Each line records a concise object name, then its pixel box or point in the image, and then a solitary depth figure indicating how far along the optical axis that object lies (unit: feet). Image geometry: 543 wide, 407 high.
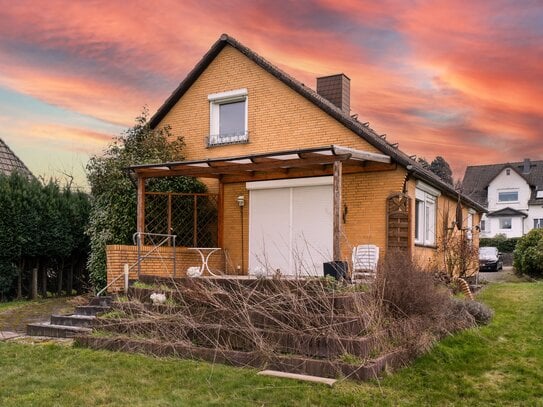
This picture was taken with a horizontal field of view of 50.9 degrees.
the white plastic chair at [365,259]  31.09
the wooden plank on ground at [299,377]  22.55
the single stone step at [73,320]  35.78
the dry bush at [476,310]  34.39
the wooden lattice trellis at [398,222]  41.96
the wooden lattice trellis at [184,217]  47.56
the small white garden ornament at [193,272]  37.40
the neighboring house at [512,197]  160.86
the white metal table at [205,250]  46.00
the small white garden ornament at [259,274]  30.76
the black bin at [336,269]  32.19
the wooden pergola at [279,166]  35.70
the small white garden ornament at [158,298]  32.72
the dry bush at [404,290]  28.63
